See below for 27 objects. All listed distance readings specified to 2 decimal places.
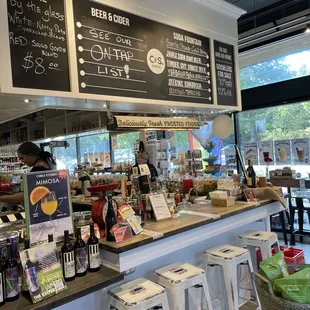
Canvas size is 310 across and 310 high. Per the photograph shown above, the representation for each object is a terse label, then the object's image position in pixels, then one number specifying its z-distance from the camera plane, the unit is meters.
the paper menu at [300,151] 5.05
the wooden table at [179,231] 1.84
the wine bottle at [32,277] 1.41
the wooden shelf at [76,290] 1.38
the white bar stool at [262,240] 2.61
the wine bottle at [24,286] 1.47
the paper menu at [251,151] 5.70
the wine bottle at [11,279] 1.42
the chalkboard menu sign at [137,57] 2.24
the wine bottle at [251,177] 3.27
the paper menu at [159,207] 2.37
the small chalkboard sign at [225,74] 3.34
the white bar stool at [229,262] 2.21
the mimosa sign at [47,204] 1.72
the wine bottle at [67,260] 1.62
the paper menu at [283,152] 5.27
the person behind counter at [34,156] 3.58
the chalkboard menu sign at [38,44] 1.87
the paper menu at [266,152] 5.50
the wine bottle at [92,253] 1.74
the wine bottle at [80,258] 1.67
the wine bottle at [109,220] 1.93
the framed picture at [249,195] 3.00
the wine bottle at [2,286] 1.39
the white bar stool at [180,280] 1.89
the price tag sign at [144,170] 2.63
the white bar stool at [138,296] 1.67
